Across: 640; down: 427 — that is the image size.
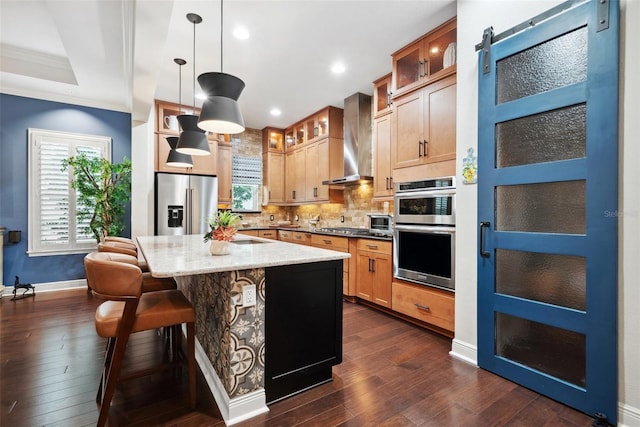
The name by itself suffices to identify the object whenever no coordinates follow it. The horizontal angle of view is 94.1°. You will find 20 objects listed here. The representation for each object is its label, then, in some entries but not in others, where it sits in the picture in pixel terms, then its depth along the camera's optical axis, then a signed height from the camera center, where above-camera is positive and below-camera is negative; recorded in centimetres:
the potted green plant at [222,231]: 204 -13
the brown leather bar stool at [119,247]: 263 -33
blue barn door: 172 +6
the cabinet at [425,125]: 283 +91
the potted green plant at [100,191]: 436 +31
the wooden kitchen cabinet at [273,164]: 626 +103
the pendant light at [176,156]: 346 +65
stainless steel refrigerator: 468 +15
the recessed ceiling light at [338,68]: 363 +181
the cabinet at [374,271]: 347 -71
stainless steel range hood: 445 +110
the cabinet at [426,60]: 285 +162
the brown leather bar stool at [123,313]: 154 -57
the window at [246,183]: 618 +62
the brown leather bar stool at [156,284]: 257 -63
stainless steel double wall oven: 279 -19
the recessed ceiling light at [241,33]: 292 +179
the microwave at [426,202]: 279 +12
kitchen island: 172 -69
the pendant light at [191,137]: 281 +72
